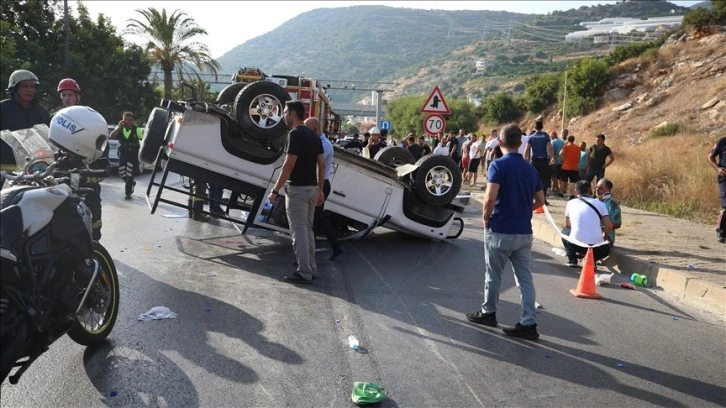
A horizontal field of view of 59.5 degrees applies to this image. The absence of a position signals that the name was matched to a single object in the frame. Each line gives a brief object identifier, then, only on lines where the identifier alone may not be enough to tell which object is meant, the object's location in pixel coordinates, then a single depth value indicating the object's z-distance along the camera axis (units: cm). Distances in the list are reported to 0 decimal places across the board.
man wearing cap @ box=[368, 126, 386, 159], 1677
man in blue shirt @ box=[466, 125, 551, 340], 545
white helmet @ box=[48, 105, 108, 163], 493
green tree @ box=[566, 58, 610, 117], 3881
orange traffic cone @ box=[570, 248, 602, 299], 702
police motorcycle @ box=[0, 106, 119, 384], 337
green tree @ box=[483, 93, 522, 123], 5181
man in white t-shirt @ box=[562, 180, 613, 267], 806
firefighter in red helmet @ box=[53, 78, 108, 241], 627
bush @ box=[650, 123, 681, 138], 2434
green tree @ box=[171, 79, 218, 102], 4602
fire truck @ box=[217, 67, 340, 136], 1847
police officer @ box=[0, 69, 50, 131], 586
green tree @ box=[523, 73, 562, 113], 4622
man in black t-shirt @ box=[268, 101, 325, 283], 665
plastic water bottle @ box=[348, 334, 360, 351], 488
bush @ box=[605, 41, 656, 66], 4206
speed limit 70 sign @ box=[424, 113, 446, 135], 1700
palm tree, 3406
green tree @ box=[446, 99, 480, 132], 6181
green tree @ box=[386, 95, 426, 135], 8199
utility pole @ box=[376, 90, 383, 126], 4681
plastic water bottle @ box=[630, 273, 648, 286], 789
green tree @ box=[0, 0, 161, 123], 2447
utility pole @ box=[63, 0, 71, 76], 2408
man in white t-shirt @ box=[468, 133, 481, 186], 1948
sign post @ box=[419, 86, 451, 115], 1675
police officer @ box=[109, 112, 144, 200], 1255
